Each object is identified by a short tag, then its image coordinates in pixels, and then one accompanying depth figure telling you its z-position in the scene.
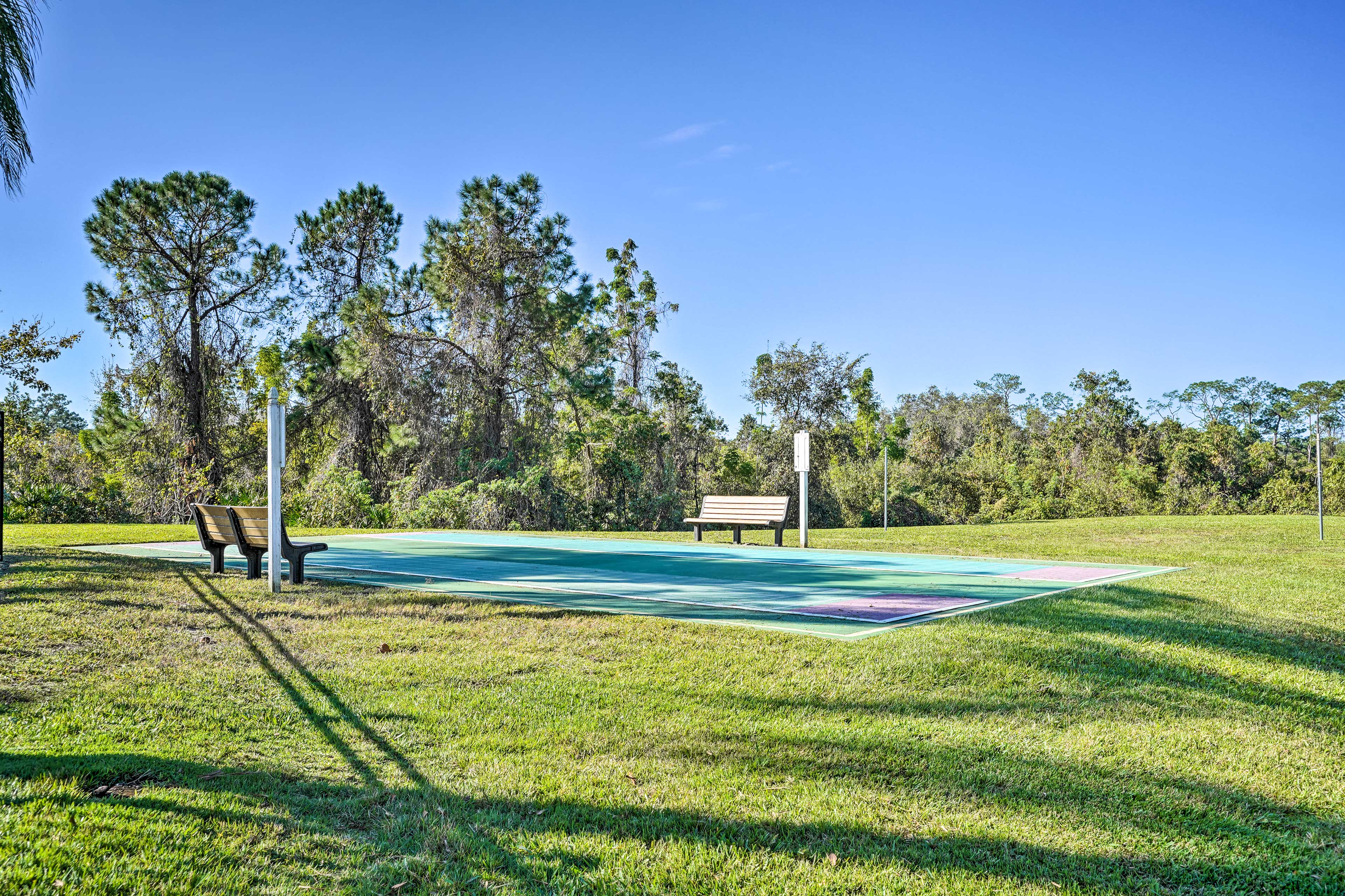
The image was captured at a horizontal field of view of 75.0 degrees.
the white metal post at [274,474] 7.17
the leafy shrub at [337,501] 21.20
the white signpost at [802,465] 12.10
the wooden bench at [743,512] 12.92
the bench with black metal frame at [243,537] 7.78
